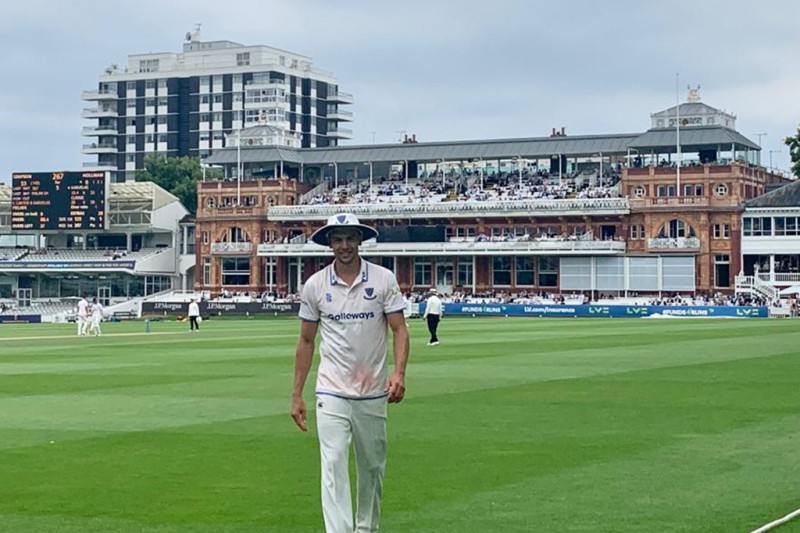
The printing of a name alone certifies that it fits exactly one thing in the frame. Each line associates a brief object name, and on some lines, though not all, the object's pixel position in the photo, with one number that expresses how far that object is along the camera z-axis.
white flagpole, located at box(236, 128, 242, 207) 119.69
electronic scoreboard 113.88
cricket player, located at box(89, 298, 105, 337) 56.50
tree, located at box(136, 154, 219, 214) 147.75
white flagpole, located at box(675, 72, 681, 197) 104.19
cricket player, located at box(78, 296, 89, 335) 57.53
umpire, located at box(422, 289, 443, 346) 41.47
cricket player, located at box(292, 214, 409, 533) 9.97
